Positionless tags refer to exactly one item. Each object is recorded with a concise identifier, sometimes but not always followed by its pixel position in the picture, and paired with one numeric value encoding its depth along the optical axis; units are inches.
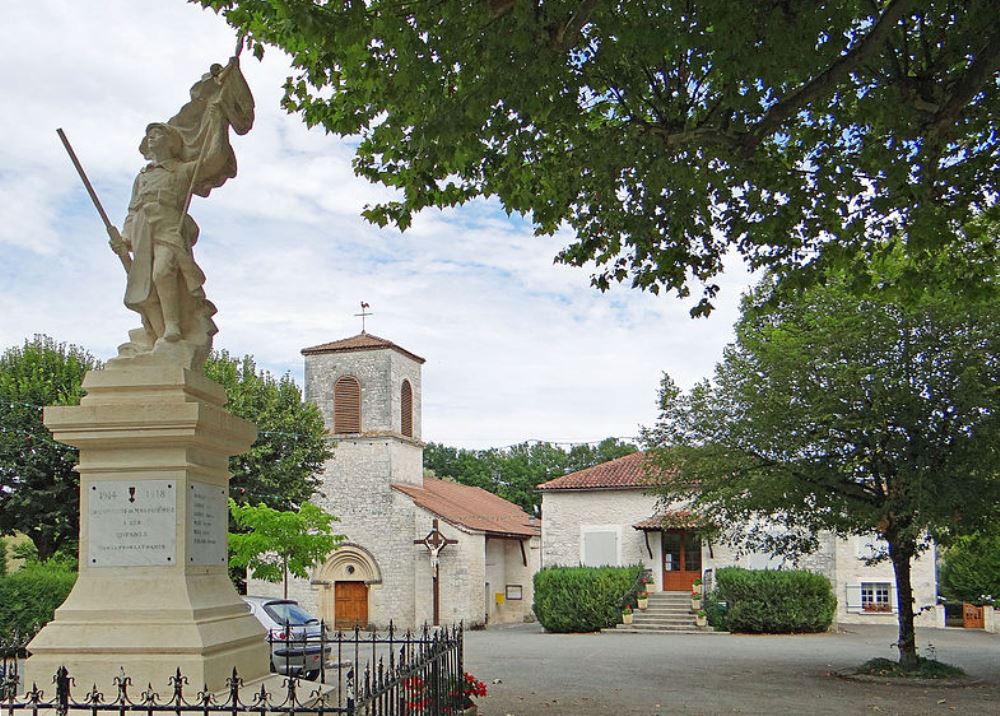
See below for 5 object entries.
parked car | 664.4
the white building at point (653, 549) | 1444.4
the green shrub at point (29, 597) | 964.6
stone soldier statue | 277.1
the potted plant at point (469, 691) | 458.3
